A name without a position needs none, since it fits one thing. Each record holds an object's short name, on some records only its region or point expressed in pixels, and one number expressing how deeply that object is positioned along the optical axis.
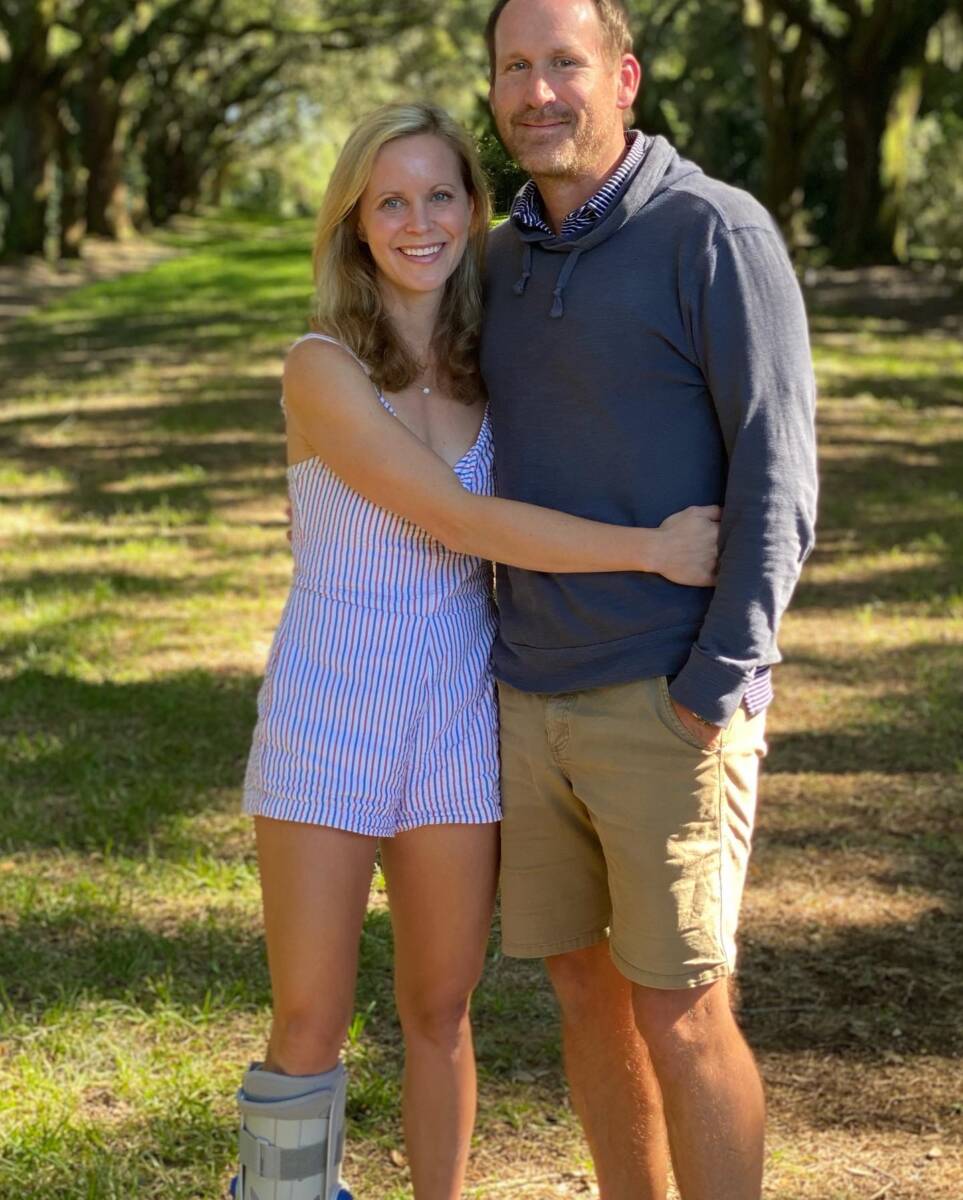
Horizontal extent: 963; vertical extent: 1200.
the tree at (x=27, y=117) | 24.23
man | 2.59
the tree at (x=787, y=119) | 22.11
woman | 2.75
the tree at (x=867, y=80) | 20.52
